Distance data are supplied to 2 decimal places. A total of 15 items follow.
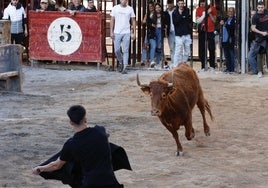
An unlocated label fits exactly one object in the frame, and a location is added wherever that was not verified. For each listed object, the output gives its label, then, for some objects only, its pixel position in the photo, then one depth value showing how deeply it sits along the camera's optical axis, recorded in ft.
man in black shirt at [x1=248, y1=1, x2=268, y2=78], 61.87
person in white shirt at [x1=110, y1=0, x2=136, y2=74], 64.39
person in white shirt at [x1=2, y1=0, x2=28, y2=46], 68.69
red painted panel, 67.31
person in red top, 65.46
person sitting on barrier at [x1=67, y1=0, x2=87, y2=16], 68.08
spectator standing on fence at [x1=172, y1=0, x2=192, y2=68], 64.23
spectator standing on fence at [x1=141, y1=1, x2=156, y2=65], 67.92
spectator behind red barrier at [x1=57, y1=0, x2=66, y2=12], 69.09
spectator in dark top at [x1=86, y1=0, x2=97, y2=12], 68.19
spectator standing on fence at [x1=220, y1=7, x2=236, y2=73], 63.93
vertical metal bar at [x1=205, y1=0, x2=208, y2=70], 65.10
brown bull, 33.45
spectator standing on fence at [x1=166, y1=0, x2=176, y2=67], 67.26
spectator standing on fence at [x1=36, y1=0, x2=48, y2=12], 68.64
